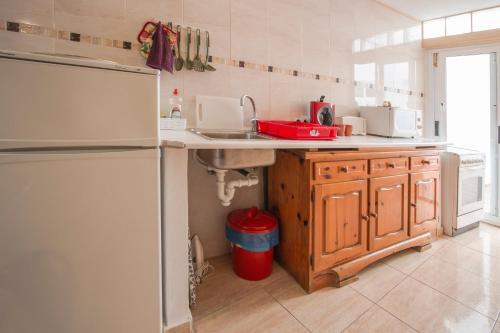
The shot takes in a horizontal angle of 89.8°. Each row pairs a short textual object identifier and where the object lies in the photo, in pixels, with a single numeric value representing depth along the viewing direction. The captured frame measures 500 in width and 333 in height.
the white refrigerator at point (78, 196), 0.80
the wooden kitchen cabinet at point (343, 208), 1.48
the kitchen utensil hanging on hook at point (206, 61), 1.71
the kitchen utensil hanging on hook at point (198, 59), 1.68
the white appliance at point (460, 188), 2.29
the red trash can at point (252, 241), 1.57
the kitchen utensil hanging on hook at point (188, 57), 1.65
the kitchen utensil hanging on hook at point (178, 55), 1.64
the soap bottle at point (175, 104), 1.59
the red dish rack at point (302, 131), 1.47
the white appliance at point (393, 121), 2.23
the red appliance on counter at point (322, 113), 2.07
